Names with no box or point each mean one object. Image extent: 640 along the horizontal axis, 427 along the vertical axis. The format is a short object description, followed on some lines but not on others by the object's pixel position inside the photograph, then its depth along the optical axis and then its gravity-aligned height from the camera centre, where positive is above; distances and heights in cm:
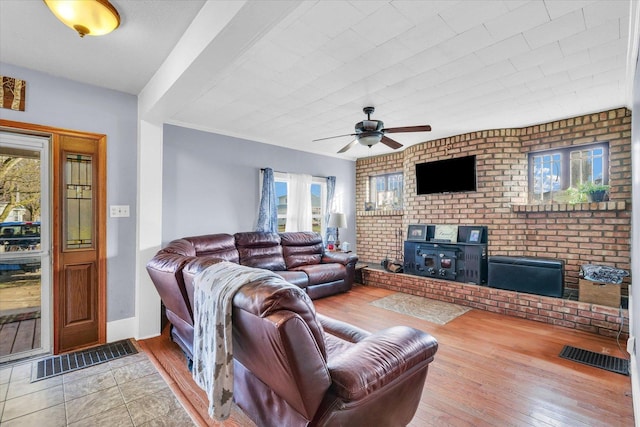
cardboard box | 328 -87
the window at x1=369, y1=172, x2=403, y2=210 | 613 +47
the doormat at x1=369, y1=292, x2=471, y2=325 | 376 -128
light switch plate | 298 +1
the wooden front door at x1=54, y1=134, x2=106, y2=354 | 276 -29
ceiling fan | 328 +91
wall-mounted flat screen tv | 463 +61
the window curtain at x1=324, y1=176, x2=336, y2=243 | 602 +15
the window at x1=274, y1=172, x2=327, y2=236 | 603 +22
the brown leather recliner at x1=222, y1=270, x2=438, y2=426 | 116 -68
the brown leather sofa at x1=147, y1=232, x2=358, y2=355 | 236 -68
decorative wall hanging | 248 +98
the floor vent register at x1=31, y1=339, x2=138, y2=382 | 243 -128
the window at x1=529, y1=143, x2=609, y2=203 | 383 +57
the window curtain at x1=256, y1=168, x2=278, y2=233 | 493 +11
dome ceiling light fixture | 166 +113
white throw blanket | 140 -57
